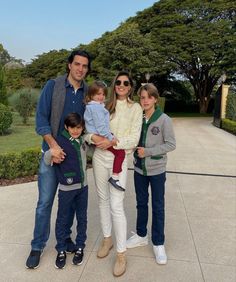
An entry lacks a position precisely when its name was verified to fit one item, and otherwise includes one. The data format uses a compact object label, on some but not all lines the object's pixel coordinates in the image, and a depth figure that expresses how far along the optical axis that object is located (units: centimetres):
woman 266
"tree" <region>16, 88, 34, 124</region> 1292
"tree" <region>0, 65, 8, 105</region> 1141
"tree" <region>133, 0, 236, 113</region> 2216
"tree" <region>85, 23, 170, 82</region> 2138
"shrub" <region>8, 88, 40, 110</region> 1341
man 265
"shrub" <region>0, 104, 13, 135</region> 991
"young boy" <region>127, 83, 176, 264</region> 280
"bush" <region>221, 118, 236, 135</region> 1412
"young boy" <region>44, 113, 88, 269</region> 262
